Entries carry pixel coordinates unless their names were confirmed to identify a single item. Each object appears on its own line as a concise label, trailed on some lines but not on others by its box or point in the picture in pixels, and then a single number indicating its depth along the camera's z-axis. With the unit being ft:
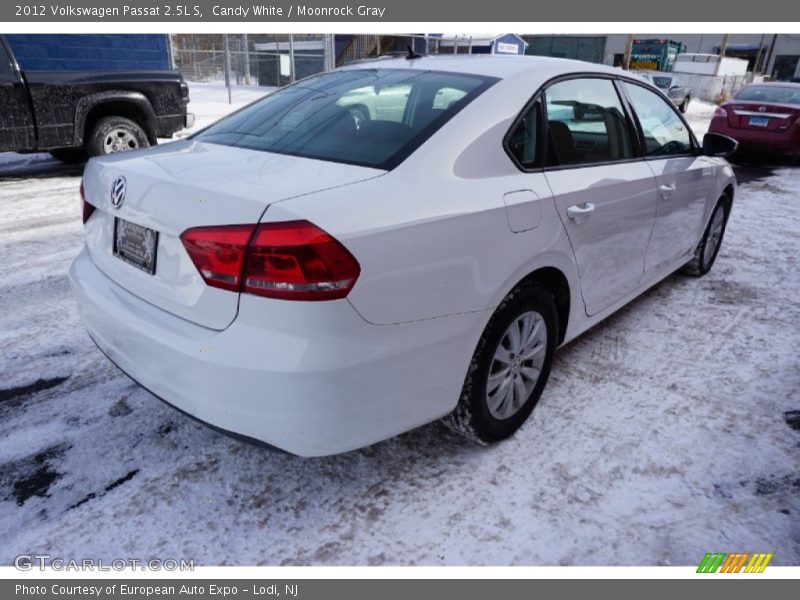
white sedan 5.74
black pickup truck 21.58
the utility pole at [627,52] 89.79
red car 33.50
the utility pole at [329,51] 60.44
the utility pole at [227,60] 48.72
